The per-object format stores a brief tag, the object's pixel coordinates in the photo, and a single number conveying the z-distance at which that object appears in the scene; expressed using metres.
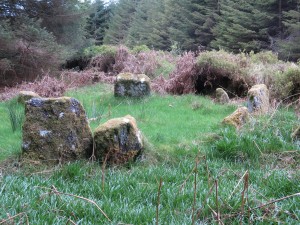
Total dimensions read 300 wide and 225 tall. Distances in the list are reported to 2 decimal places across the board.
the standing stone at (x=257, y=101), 8.29
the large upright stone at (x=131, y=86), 10.64
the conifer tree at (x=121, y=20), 57.67
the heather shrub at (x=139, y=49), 19.80
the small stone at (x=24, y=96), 9.07
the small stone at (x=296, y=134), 6.13
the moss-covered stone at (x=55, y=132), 4.98
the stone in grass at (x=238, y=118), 6.93
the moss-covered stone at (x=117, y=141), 5.09
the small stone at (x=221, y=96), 10.46
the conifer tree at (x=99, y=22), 53.76
